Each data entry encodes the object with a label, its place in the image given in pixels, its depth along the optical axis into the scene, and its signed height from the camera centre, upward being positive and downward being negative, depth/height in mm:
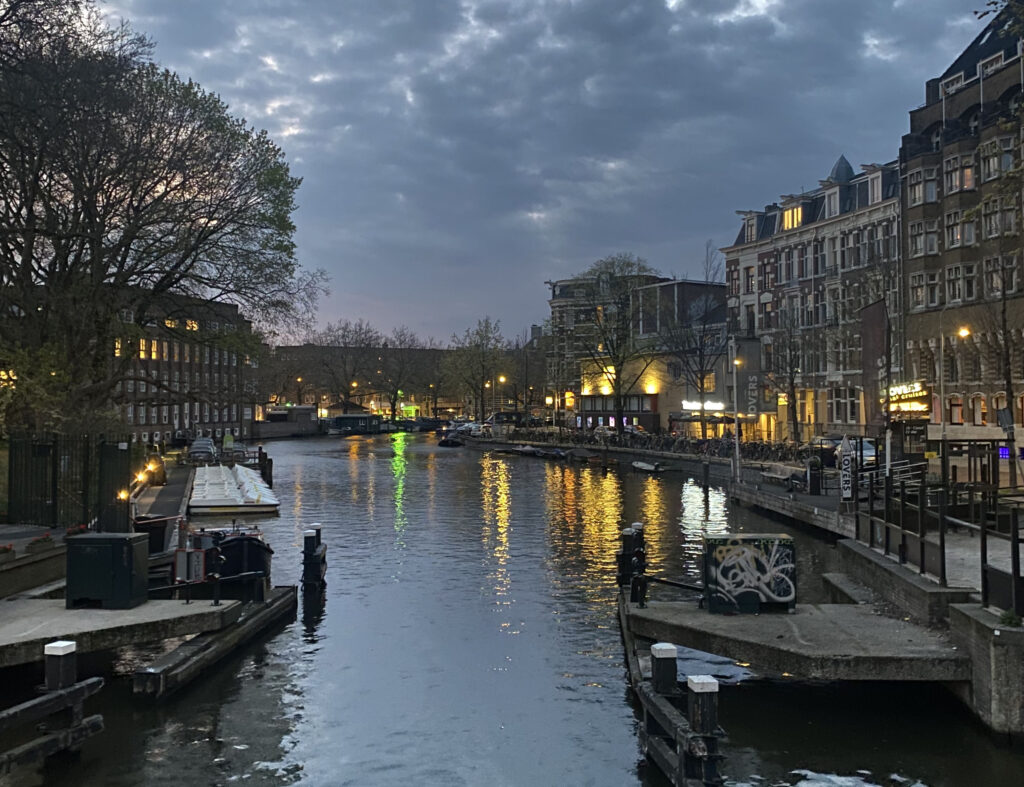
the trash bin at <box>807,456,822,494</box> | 39625 -2763
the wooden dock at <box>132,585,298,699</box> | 14758 -4020
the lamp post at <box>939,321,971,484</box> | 21203 +2229
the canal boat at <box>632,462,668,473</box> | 64938 -3421
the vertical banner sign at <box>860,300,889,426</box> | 30531 +2596
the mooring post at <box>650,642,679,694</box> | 12366 -3380
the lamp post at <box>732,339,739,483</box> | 48031 -2096
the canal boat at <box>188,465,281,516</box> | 39375 -3160
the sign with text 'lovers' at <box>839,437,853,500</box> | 32500 -2234
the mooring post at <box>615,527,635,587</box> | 21703 -3273
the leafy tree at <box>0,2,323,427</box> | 24938 +7609
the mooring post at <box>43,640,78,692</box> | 12195 -3152
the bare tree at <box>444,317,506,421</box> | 124938 +8512
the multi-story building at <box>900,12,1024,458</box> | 43562 +9155
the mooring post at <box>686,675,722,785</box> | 10445 -3465
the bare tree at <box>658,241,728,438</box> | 77125 +6993
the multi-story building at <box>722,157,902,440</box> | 61031 +9388
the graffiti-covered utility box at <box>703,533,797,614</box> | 15773 -2725
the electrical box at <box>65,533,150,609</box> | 16156 -2557
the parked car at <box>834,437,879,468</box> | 31153 -1756
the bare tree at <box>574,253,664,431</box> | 83562 +9913
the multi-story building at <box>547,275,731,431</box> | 86500 +6874
